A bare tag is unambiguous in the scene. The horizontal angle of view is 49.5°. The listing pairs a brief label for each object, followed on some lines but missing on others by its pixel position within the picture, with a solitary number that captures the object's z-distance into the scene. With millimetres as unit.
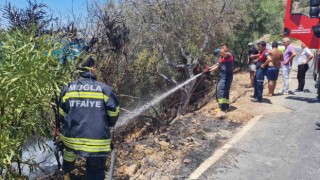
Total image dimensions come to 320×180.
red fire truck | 8914
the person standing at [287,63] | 10133
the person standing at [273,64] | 9161
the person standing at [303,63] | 10039
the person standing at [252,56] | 11402
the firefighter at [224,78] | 8195
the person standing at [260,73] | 9086
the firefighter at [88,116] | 3902
